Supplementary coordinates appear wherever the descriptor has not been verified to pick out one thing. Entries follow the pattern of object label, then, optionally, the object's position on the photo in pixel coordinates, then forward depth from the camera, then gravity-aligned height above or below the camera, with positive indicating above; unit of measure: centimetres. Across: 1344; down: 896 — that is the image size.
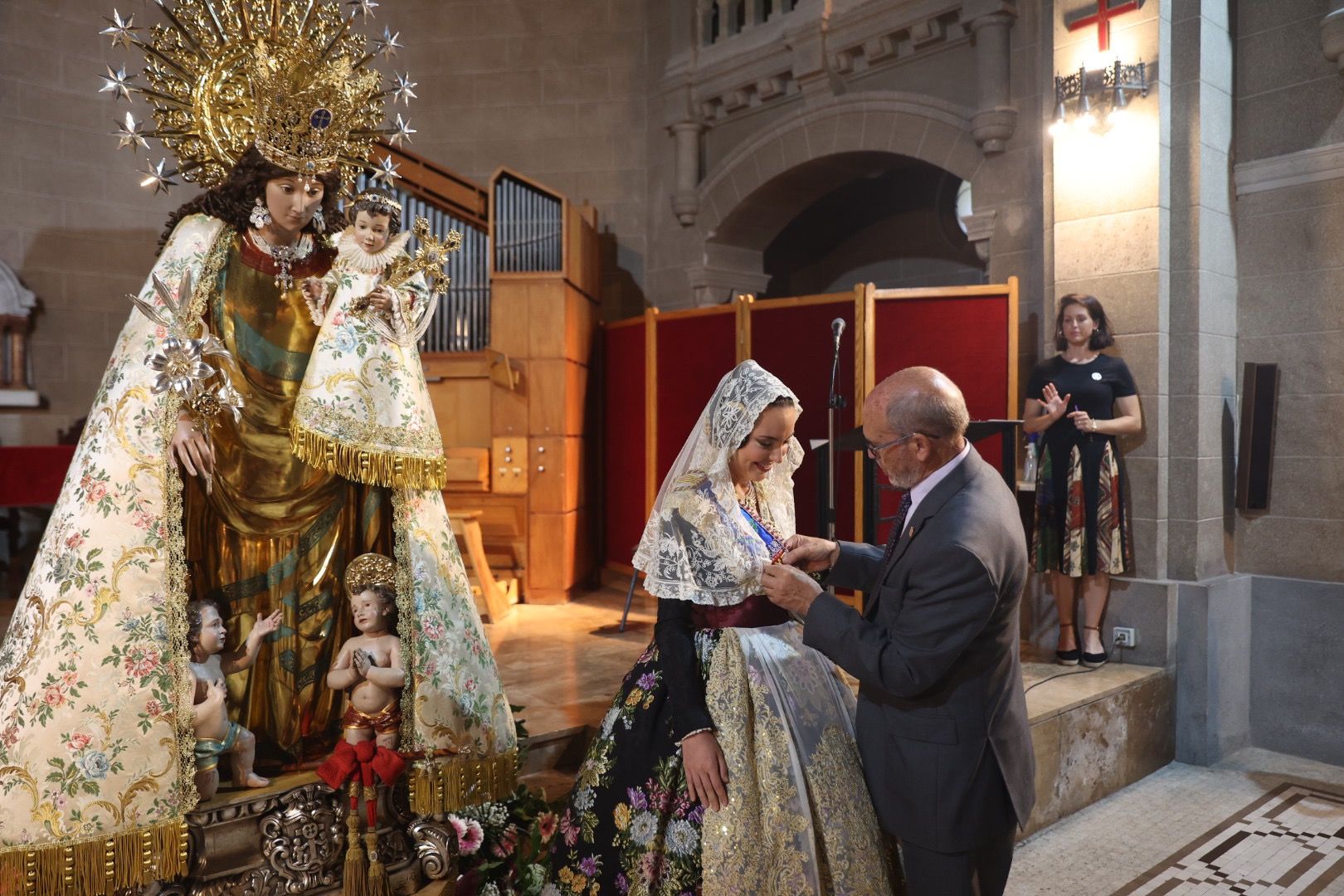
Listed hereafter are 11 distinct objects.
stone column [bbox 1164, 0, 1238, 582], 449 +79
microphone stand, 341 +0
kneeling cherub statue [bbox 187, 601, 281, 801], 251 -65
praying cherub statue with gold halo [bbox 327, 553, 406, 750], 262 -59
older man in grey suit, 187 -39
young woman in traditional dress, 210 -63
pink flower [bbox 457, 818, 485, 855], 274 -111
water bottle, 485 -6
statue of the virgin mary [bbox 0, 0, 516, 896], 234 -22
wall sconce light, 447 +167
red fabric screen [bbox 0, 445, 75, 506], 579 -16
